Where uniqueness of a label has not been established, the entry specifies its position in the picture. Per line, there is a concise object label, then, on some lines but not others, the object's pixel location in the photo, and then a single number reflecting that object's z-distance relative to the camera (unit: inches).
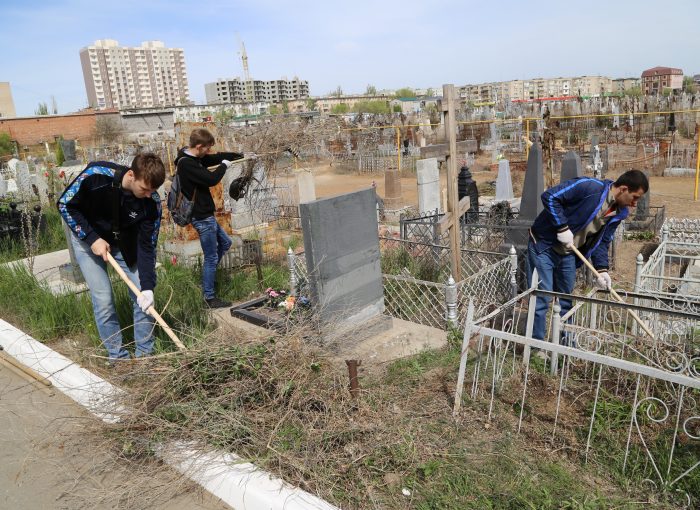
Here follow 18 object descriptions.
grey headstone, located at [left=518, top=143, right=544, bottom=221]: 266.5
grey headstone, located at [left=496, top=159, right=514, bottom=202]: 473.7
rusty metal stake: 119.2
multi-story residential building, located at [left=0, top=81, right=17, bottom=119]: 2938.0
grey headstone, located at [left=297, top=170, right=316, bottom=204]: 298.8
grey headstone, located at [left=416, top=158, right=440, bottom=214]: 391.5
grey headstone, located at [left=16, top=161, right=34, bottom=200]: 527.7
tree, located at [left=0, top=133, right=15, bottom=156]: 1405.0
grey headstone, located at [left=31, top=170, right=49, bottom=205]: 520.6
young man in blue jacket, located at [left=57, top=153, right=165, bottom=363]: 139.9
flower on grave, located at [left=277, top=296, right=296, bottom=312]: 187.2
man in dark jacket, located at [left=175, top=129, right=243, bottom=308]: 194.1
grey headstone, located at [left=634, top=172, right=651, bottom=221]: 377.4
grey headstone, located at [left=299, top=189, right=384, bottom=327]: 166.1
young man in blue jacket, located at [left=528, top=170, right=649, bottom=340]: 157.6
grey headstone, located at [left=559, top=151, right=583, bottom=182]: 287.4
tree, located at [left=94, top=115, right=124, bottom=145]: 1654.8
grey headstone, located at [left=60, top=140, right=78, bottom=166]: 762.8
